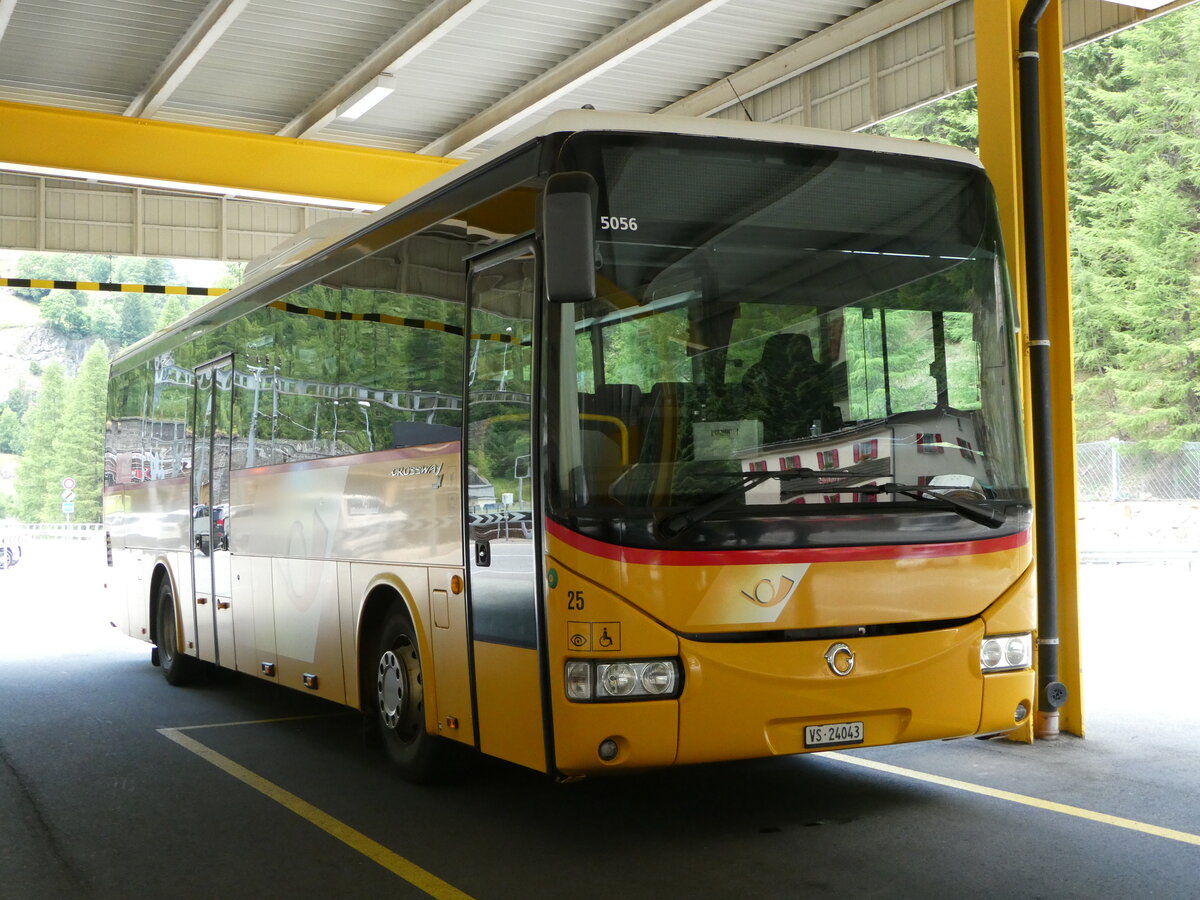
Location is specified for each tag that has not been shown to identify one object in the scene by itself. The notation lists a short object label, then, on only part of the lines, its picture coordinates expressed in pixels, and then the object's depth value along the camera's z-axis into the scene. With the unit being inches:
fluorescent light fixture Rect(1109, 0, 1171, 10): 378.9
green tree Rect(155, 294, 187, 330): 3643.5
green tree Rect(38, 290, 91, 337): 4323.3
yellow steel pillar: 346.9
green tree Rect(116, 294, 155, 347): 4350.4
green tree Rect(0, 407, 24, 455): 4047.7
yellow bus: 228.4
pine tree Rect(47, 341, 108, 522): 3245.6
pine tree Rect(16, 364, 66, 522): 3336.6
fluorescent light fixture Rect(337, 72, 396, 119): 542.9
